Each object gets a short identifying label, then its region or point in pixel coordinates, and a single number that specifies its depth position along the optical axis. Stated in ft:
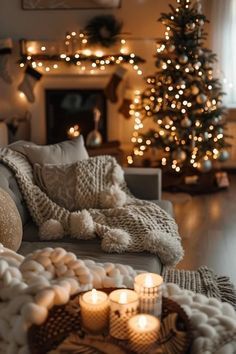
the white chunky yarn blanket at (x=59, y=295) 4.17
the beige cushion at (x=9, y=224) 6.57
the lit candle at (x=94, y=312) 4.19
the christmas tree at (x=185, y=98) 13.92
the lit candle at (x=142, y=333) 3.93
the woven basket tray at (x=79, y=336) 4.08
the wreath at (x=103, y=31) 16.46
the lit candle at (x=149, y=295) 4.28
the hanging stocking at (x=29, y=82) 16.93
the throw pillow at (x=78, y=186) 8.47
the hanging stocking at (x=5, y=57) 16.85
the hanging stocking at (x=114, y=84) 16.72
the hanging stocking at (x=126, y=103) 16.83
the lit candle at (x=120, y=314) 4.16
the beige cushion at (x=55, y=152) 8.98
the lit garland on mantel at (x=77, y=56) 16.55
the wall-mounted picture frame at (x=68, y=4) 16.75
